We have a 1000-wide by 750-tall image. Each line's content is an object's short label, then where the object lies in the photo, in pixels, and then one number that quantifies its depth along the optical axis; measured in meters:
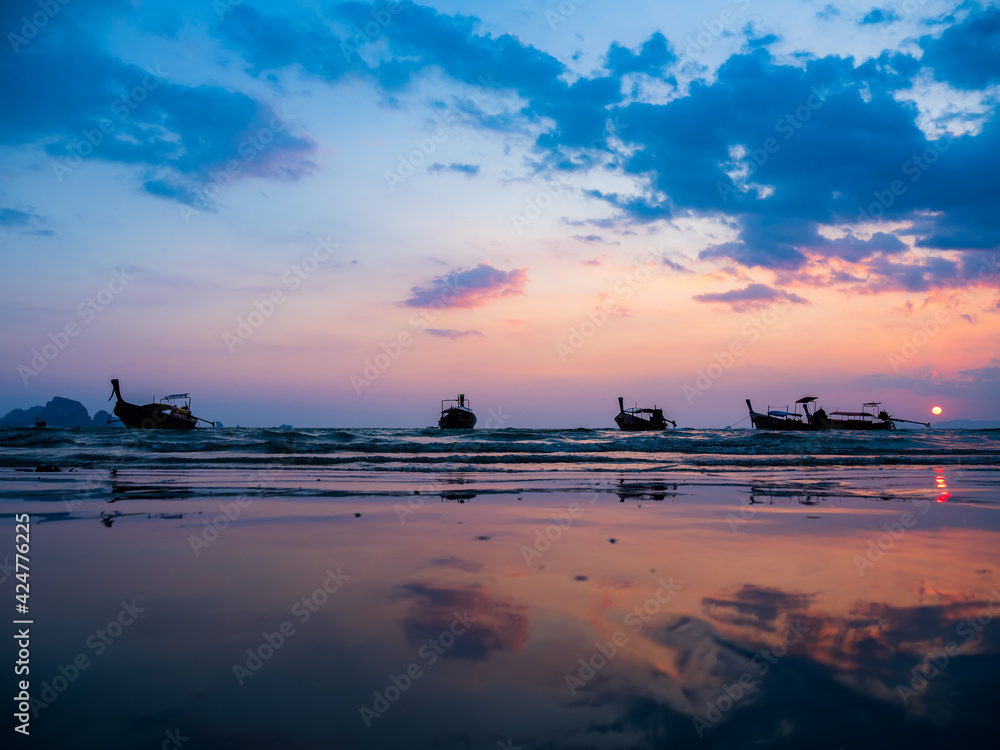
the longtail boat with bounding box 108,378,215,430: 54.62
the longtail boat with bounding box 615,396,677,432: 76.94
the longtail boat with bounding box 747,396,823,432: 70.19
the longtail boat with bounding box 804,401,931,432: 69.38
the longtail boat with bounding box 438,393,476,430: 76.88
